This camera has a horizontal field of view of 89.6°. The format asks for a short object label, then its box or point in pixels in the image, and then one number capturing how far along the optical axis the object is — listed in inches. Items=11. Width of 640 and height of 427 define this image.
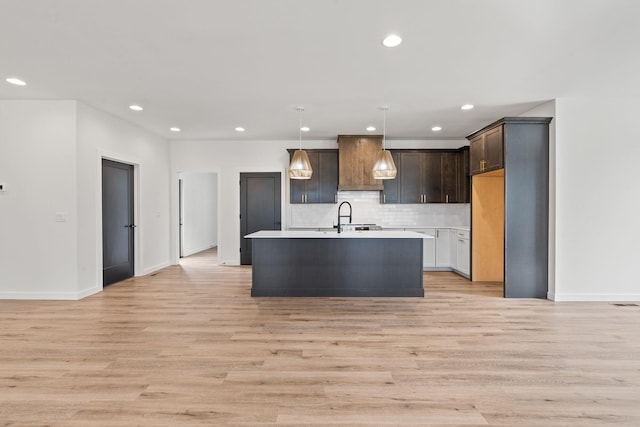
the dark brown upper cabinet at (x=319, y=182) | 273.1
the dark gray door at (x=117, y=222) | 210.4
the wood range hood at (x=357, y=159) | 261.1
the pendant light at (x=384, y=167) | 182.5
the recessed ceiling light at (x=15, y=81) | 149.3
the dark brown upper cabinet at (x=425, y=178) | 274.8
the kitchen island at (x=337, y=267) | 185.5
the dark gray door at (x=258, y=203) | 286.5
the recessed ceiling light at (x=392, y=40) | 112.0
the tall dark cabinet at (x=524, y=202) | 180.4
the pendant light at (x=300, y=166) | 183.9
